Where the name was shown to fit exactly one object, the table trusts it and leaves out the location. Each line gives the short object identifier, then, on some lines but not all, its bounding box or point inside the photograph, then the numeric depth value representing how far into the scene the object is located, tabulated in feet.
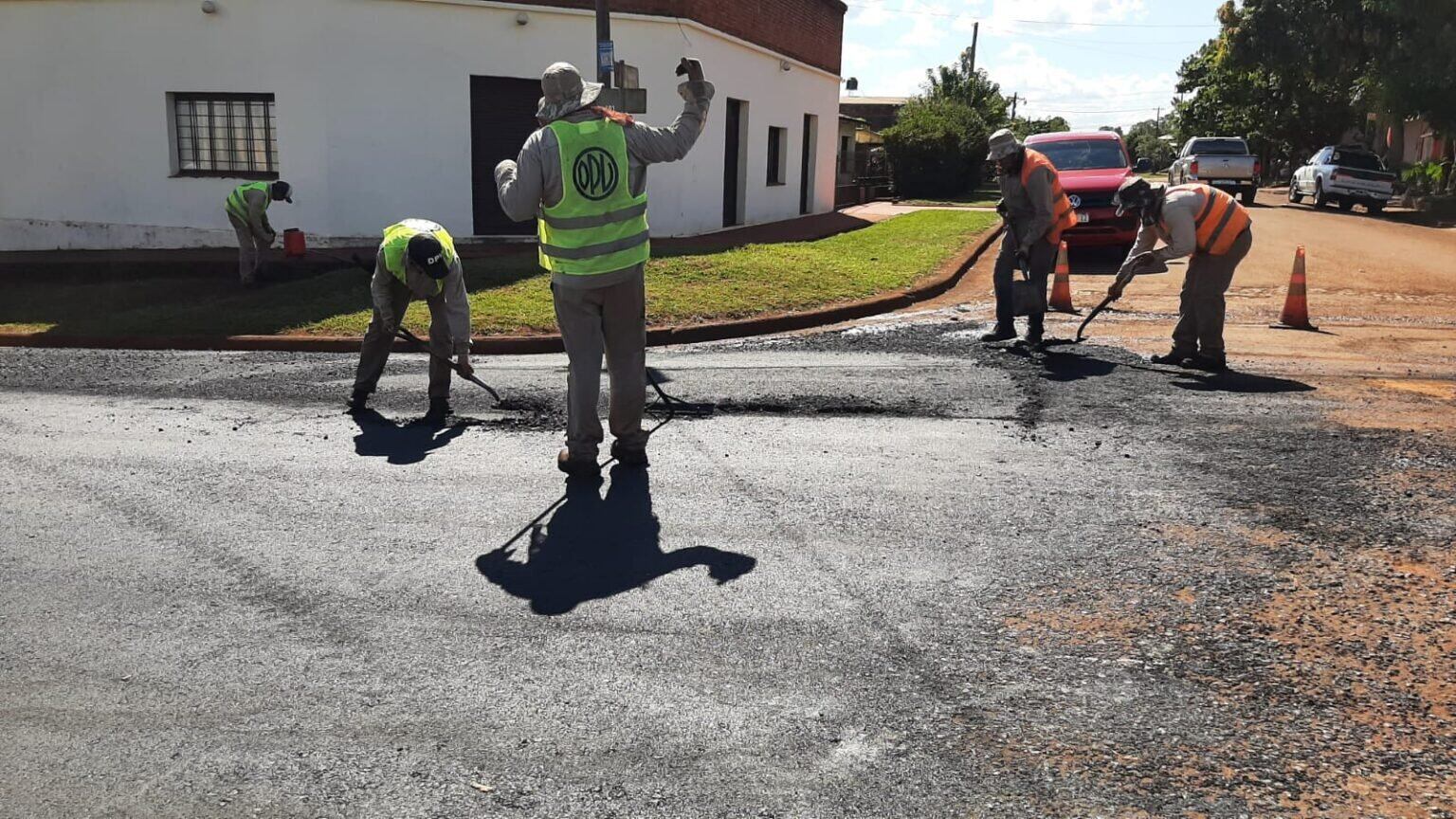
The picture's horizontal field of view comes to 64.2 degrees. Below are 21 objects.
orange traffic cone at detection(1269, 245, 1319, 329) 35.01
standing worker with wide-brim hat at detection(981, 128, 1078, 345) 29.48
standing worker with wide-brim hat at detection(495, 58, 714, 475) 18.60
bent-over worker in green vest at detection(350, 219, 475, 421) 22.63
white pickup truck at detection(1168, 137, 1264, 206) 105.19
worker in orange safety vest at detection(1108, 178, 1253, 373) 26.53
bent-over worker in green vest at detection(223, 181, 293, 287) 42.60
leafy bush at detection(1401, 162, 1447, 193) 108.17
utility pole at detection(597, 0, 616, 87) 37.60
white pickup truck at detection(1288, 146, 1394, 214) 92.94
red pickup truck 51.16
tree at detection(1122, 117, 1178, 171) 307.58
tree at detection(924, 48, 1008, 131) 181.47
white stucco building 53.06
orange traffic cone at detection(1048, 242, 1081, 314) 38.83
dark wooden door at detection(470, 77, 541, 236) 55.83
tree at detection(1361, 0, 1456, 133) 85.85
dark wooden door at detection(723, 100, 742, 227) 71.31
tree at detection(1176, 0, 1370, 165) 98.73
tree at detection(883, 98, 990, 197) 122.31
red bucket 44.96
